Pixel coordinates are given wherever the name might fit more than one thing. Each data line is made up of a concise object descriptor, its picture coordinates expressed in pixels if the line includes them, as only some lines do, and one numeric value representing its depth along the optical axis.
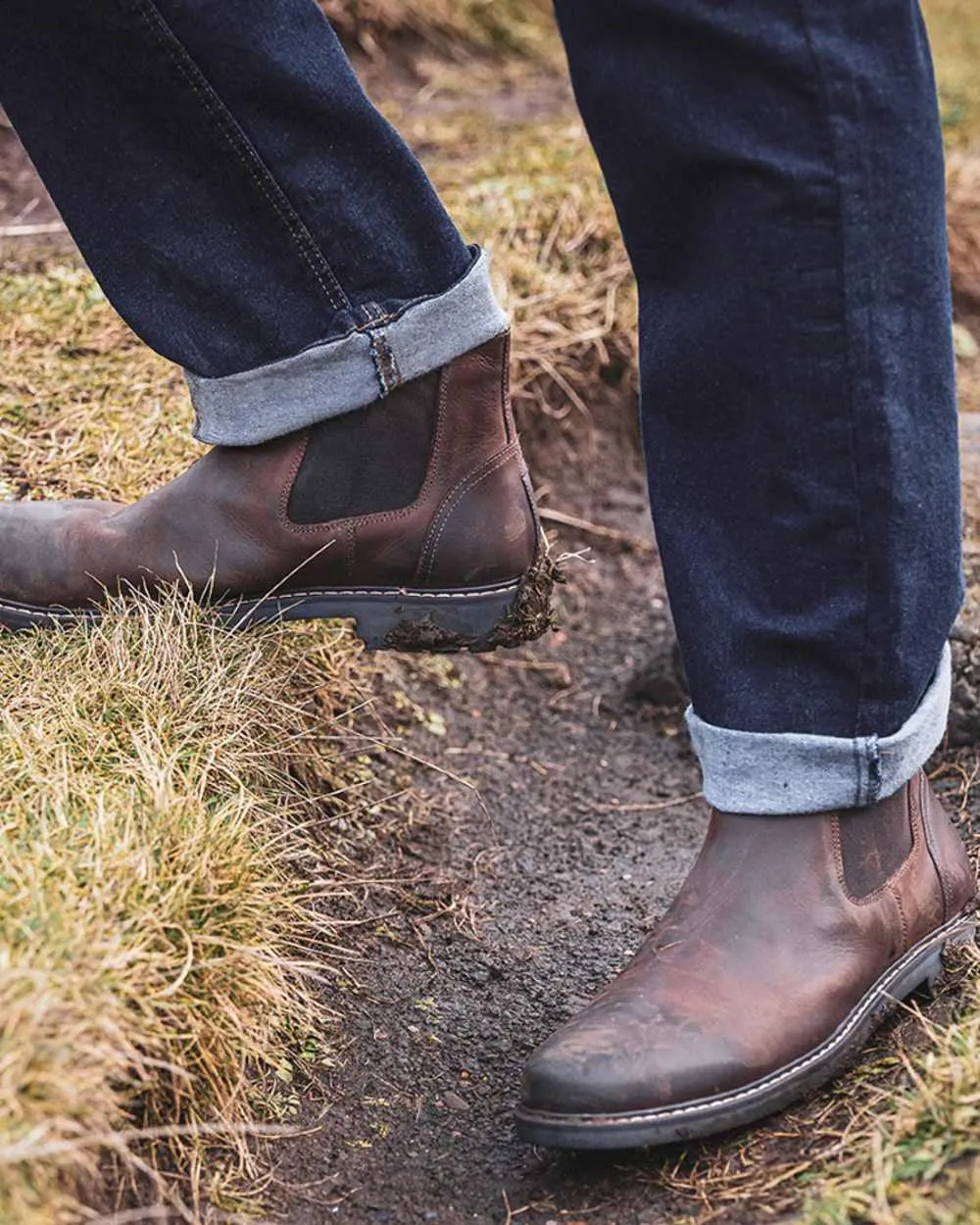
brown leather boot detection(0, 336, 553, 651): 1.90
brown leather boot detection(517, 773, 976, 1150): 1.71
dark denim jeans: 1.67
